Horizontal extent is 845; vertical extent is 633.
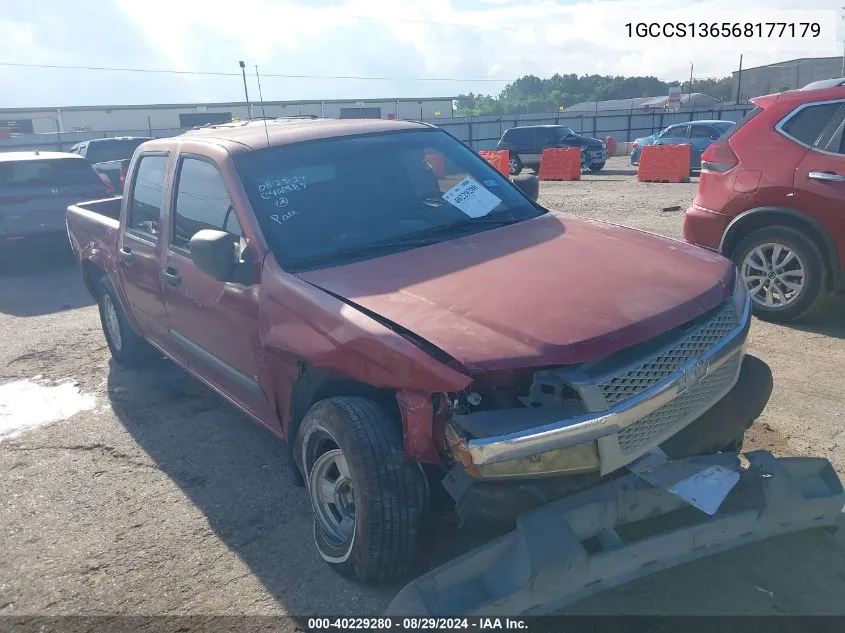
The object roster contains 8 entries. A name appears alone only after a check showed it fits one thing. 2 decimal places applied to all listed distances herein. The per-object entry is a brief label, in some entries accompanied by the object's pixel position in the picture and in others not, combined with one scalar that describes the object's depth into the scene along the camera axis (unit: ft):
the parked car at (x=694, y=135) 60.59
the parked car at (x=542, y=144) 72.54
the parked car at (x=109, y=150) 56.65
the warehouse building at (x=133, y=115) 138.00
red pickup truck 7.93
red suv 17.57
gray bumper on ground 7.52
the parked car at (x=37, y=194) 30.83
